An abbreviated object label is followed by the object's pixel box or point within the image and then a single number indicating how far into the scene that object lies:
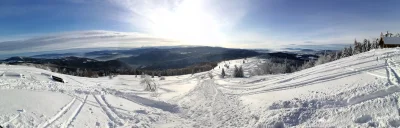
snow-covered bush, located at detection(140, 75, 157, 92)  57.44
